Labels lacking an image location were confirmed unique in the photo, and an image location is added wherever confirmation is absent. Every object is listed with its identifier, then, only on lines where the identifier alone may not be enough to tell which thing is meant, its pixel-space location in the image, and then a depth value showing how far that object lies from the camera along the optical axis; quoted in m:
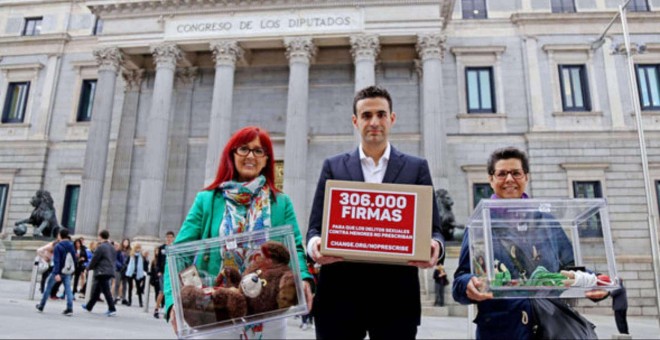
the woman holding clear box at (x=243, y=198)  3.31
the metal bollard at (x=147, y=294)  12.86
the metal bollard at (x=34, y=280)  12.73
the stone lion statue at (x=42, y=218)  20.89
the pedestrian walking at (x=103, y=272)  11.09
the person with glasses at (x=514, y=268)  2.96
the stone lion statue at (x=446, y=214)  17.88
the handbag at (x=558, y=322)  2.96
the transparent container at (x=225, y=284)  2.75
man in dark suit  3.08
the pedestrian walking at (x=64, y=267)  10.45
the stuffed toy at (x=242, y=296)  2.76
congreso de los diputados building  21.75
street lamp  15.59
